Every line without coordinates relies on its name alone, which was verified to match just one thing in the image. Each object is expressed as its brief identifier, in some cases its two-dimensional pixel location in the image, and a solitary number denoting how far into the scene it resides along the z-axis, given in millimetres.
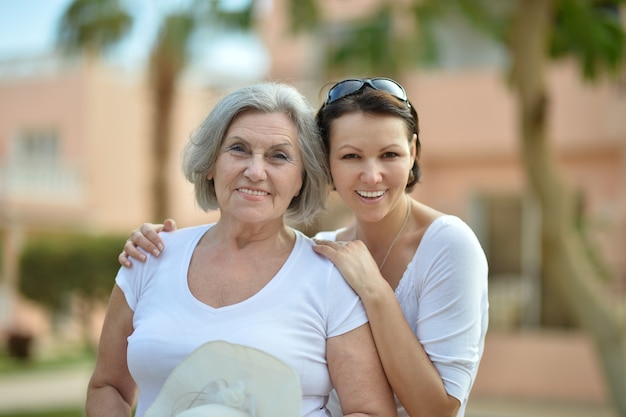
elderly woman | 2520
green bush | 15648
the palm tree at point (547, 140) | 8359
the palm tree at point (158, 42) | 12555
